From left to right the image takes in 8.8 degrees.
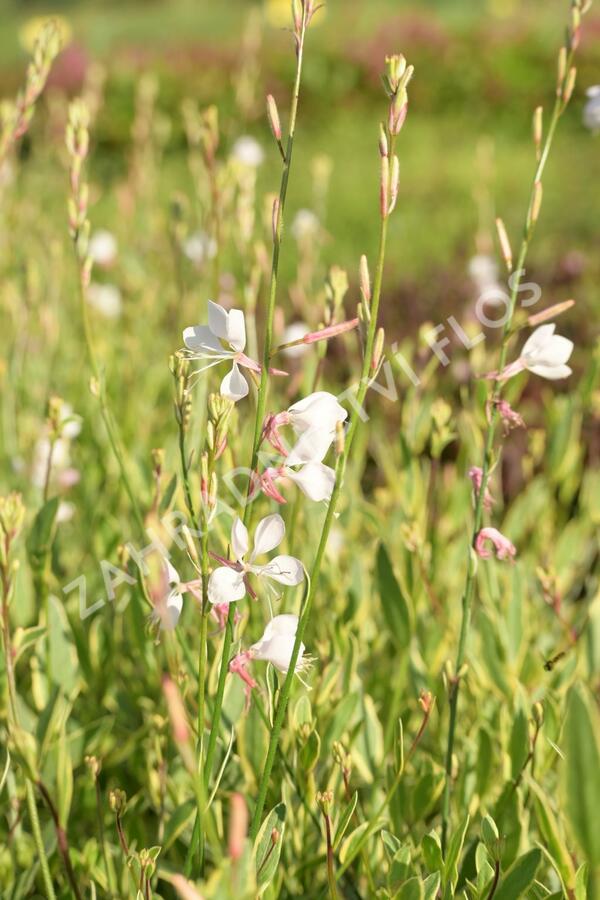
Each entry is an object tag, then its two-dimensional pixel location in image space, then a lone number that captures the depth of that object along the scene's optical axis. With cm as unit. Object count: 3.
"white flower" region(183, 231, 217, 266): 152
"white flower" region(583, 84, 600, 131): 121
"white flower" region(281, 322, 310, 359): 184
